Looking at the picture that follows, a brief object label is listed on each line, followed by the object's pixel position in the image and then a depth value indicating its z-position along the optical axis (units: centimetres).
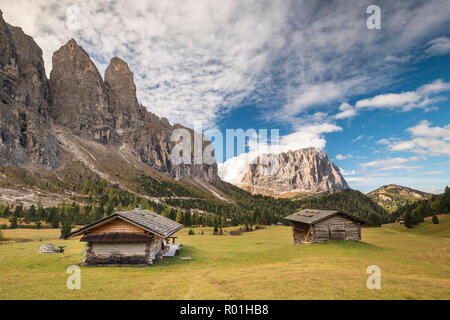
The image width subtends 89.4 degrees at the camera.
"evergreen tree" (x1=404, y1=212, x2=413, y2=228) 6706
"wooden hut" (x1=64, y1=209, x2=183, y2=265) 1894
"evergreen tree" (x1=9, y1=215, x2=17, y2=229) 5849
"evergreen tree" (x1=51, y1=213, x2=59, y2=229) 6325
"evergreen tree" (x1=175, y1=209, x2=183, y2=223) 8089
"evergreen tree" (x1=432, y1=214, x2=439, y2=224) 6079
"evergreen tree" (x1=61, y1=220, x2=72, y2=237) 3891
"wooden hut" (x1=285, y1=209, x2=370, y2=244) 2827
